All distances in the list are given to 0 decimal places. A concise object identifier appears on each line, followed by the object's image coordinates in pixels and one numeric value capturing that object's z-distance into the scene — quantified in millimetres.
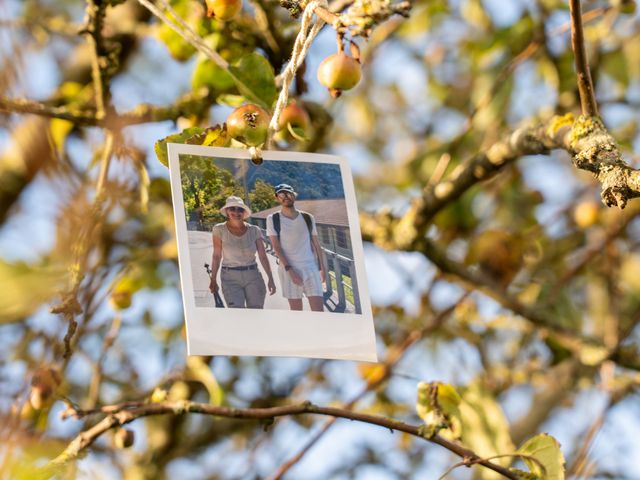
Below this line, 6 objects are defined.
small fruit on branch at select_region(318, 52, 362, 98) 1003
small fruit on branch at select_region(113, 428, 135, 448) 1322
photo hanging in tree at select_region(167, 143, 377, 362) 924
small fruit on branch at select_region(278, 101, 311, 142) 1214
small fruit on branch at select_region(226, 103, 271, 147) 1007
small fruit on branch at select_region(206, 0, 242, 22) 1181
